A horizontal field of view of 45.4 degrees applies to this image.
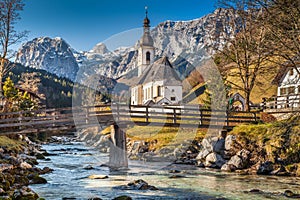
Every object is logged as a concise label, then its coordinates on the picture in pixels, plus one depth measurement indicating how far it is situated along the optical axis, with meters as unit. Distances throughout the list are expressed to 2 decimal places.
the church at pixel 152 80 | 69.50
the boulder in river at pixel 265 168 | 22.70
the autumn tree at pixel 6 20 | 32.16
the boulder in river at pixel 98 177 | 20.74
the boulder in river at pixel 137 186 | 17.58
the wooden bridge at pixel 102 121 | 22.68
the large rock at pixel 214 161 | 25.73
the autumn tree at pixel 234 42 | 27.96
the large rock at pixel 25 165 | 20.56
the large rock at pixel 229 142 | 26.45
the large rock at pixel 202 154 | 27.58
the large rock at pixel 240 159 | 24.23
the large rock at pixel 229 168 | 24.00
